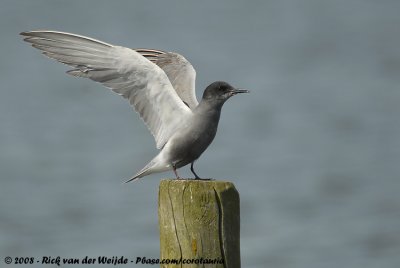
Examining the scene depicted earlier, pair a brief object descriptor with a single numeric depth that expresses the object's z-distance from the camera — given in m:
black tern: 12.95
